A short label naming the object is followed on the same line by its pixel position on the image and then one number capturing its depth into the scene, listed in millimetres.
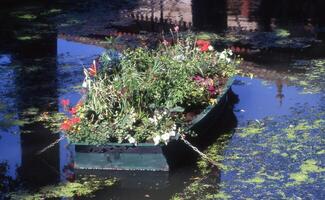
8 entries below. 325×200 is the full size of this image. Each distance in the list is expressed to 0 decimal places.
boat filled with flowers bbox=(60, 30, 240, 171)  11525
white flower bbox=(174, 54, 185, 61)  14132
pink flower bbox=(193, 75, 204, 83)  13684
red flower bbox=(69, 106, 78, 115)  12173
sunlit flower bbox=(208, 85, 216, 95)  13628
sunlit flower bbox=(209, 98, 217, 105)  13305
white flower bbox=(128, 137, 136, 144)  11295
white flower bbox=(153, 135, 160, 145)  11250
